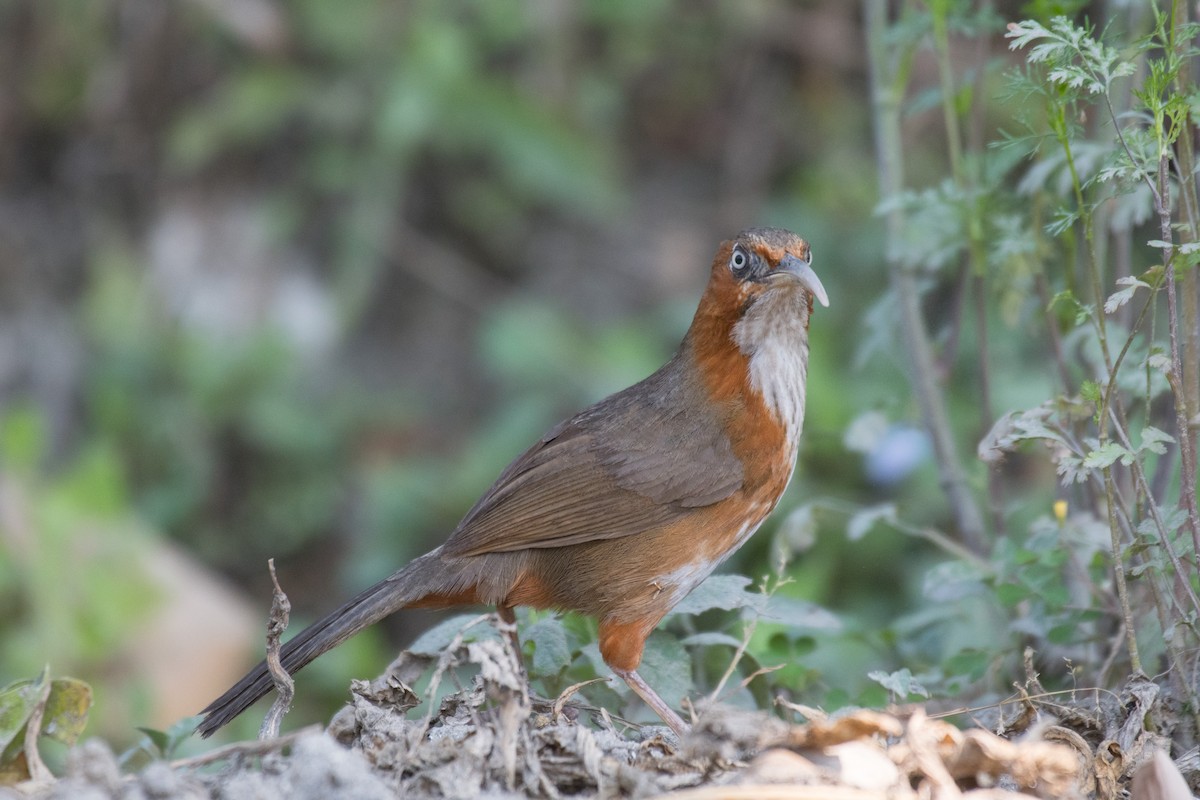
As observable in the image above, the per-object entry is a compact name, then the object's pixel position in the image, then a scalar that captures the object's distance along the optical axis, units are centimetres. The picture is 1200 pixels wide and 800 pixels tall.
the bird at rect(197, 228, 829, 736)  698
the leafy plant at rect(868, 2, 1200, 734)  540
